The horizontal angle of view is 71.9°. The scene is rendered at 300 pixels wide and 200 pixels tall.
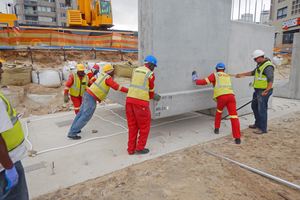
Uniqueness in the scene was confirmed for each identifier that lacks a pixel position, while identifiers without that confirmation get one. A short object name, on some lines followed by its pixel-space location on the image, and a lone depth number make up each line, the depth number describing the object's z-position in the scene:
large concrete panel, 4.10
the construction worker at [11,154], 1.55
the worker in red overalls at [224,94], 4.25
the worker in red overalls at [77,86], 5.12
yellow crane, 13.67
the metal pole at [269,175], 2.72
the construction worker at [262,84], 4.64
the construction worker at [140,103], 3.53
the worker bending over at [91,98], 4.32
